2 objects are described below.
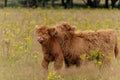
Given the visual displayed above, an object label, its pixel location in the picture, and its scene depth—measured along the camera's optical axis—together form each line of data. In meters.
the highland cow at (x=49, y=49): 19.17
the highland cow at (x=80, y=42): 20.23
